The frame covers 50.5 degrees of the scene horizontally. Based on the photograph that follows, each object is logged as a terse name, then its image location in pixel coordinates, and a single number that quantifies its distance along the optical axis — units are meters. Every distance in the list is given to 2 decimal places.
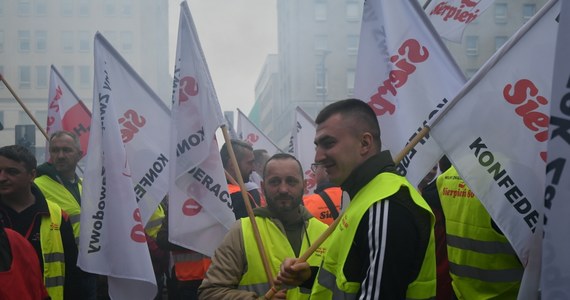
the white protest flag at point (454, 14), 5.57
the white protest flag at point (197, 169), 4.35
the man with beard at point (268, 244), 3.39
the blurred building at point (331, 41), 46.06
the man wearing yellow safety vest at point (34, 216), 3.96
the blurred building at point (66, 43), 46.78
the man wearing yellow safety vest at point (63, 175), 5.13
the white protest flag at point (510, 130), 2.88
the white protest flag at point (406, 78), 3.80
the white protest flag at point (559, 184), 2.15
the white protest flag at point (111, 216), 4.23
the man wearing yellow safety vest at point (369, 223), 2.15
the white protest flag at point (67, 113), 6.43
